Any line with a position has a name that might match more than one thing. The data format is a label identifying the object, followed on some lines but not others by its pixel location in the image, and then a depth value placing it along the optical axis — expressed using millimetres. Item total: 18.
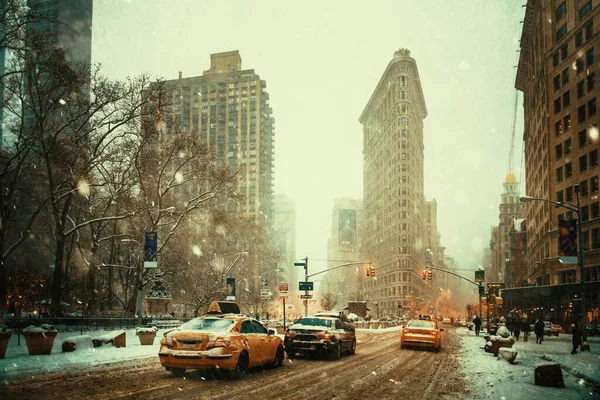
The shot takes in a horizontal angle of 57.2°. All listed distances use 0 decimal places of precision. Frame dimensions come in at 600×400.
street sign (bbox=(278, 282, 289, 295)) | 35372
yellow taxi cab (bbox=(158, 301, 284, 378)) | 12844
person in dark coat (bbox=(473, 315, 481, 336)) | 47031
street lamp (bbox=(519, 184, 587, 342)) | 30519
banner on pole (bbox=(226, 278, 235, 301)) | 35906
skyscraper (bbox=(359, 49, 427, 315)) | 144500
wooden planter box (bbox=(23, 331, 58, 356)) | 18266
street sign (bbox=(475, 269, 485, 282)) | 43994
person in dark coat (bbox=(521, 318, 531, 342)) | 38859
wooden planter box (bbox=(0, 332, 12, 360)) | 16662
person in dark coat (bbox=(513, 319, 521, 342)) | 40844
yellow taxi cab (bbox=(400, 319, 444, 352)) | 25203
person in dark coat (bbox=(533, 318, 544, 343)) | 34938
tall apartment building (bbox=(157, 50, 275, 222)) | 158750
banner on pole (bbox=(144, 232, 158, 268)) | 29656
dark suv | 18812
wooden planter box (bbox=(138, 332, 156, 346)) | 25016
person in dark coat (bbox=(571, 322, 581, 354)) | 26403
